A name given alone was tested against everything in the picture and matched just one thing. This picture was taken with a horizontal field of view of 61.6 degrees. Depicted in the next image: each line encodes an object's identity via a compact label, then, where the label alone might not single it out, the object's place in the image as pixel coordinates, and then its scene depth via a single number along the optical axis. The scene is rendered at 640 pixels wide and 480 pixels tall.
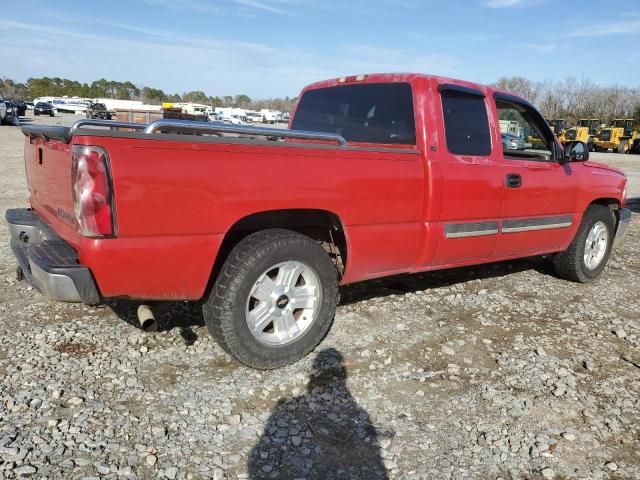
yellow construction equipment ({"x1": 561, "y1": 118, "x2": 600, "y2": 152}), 38.25
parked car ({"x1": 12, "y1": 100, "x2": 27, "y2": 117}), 47.53
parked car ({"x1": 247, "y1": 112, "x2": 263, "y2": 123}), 87.56
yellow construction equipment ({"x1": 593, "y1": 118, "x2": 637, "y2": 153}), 38.19
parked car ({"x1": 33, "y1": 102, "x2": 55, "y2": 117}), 55.69
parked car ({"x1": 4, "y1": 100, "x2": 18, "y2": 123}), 35.38
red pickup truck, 2.76
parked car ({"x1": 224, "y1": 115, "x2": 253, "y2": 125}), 72.28
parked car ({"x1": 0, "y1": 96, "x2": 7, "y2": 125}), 34.09
